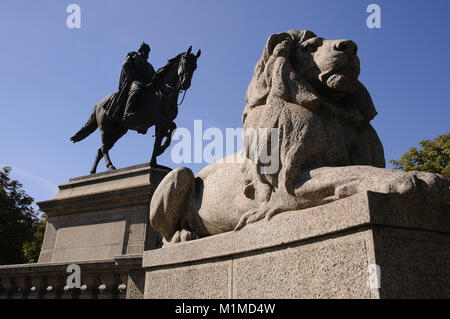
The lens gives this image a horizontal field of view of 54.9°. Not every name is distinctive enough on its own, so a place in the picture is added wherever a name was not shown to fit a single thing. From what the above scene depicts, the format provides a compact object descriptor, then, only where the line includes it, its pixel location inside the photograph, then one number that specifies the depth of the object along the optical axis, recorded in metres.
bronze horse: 11.80
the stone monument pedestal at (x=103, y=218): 8.91
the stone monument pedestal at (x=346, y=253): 2.67
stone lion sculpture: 3.55
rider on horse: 11.62
